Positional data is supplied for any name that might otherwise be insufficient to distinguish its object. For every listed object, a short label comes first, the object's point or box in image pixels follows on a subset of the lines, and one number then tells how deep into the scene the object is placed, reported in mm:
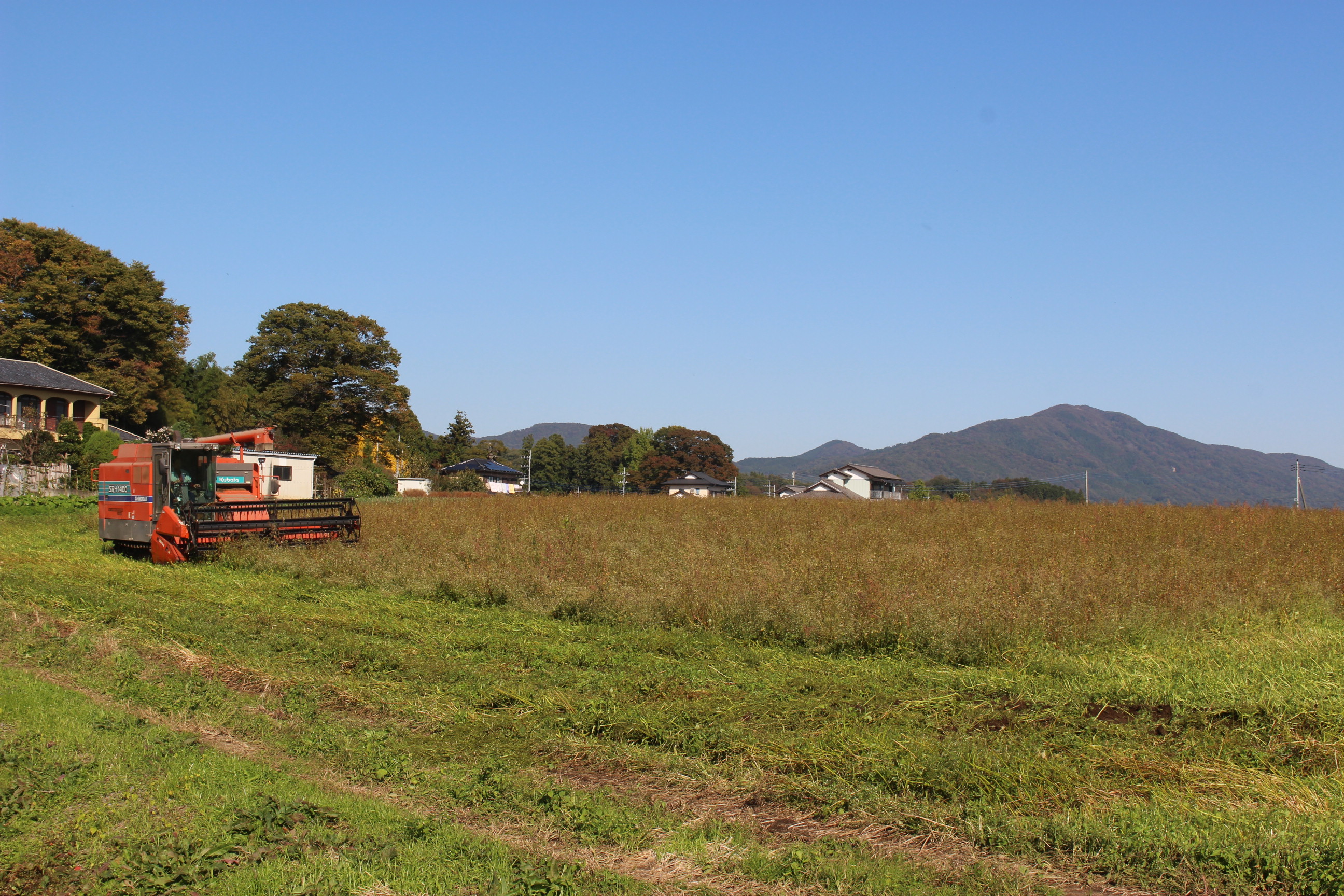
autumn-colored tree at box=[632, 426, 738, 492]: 106188
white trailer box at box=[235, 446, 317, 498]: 34094
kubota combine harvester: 16219
